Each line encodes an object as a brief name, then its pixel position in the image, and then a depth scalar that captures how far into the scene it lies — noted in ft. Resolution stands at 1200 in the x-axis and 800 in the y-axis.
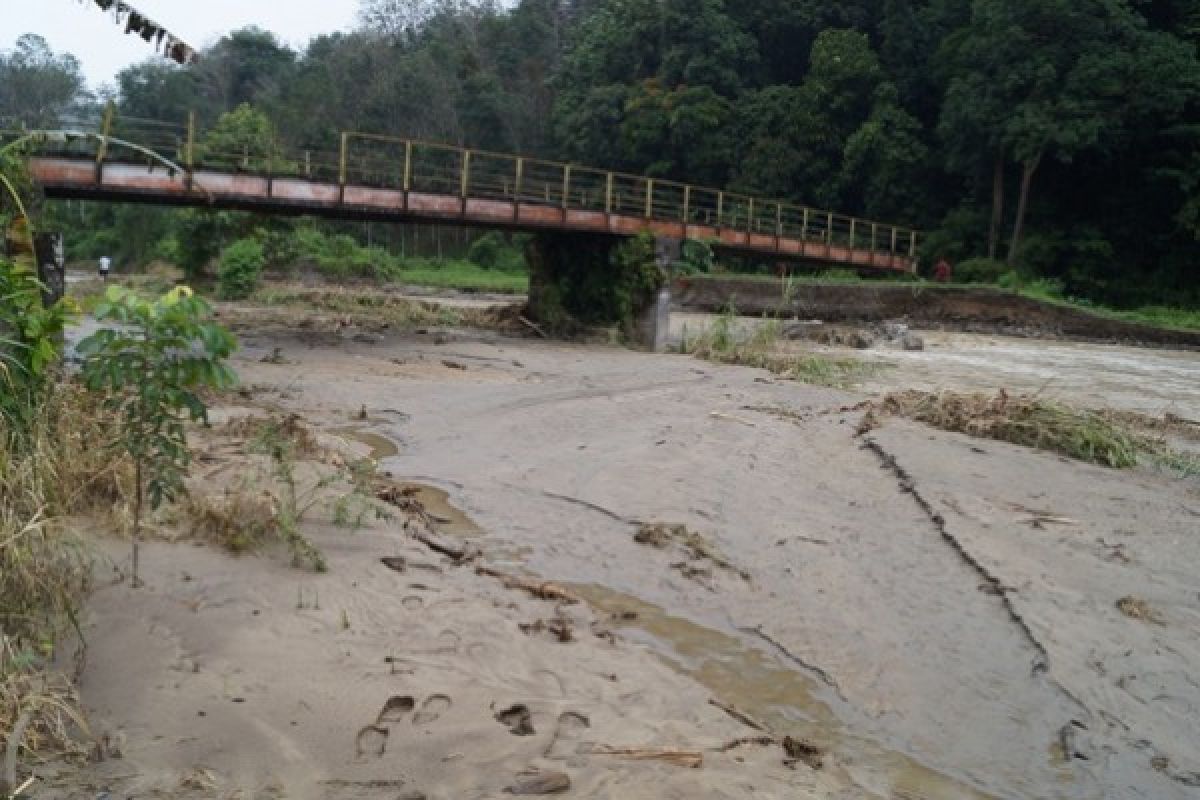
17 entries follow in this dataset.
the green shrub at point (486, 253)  199.93
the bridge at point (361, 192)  57.82
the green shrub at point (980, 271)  137.49
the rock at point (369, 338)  68.80
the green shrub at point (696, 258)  128.98
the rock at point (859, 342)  88.74
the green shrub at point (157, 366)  15.71
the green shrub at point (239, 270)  106.63
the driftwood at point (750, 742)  14.98
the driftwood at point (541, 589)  20.59
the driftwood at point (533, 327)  83.08
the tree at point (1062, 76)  125.49
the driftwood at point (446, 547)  22.20
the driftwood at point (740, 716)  16.10
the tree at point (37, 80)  246.47
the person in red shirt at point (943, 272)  134.92
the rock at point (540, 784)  13.14
